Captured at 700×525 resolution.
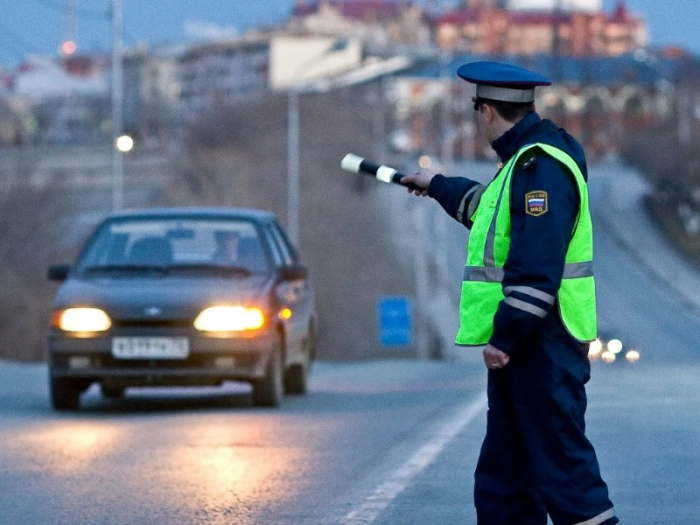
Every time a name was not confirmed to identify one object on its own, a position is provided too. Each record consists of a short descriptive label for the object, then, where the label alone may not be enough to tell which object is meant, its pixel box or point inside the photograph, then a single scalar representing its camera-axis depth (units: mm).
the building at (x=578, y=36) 187750
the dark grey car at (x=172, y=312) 13695
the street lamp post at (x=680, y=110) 116762
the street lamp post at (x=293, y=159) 56672
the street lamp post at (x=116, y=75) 48250
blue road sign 41500
